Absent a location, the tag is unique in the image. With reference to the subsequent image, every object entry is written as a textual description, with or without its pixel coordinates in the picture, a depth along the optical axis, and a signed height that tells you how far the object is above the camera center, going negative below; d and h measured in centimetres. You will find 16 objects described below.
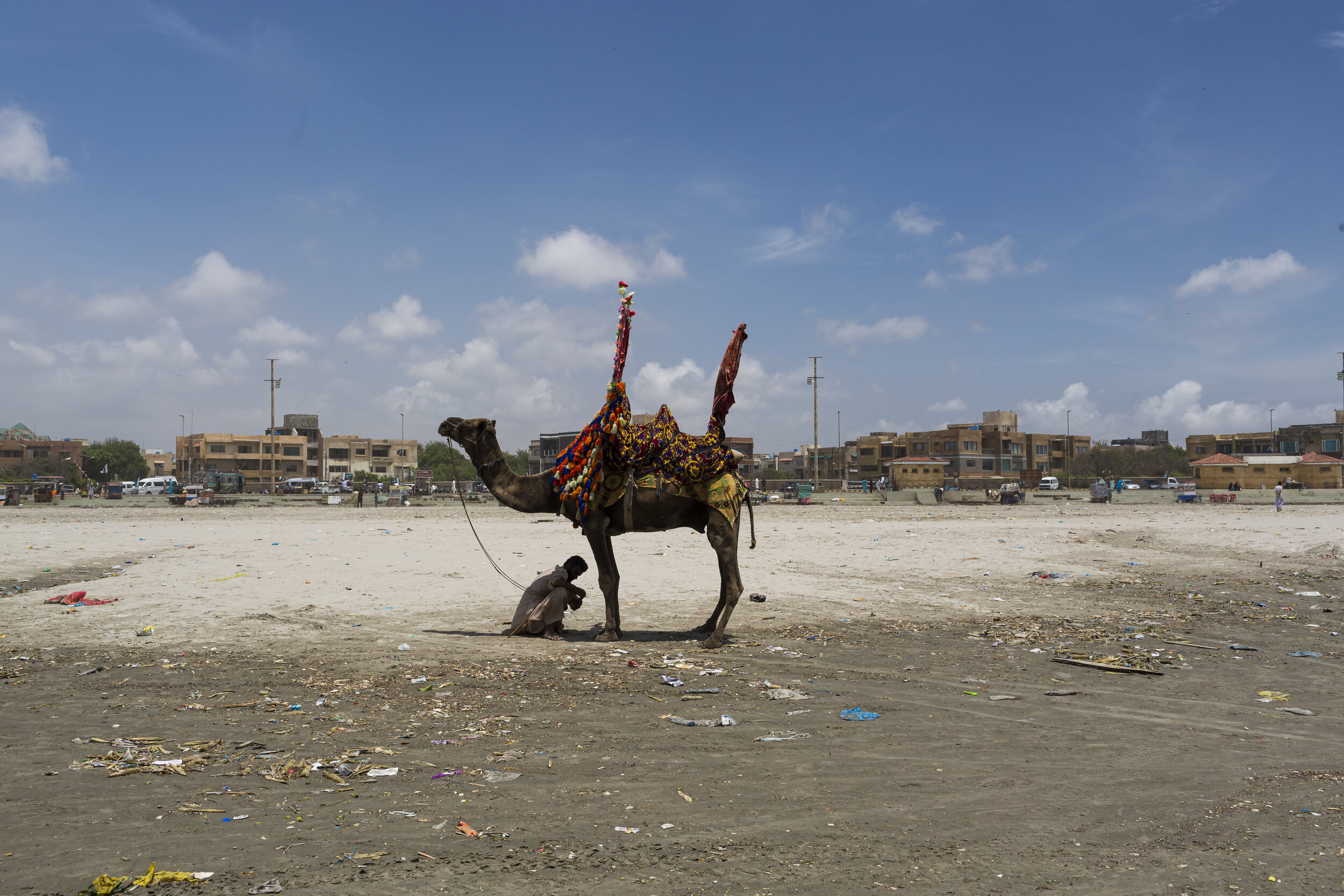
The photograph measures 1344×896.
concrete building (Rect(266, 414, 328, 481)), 13012 +656
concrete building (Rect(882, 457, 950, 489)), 9838 +26
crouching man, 1031 -168
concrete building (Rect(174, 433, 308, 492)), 11600 +287
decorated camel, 977 -10
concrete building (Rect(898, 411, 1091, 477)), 10938 +399
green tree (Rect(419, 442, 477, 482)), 12275 +195
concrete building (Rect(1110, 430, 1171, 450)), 15375 +687
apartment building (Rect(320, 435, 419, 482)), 14000 +309
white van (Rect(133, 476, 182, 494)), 7094 -101
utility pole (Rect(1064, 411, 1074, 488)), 12312 +316
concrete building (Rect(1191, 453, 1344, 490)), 7681 +40
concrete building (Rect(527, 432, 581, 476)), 8425 +306
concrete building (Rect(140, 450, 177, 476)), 14185 +212
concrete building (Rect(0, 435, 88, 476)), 11525 +341
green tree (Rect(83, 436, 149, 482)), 11282 +192
